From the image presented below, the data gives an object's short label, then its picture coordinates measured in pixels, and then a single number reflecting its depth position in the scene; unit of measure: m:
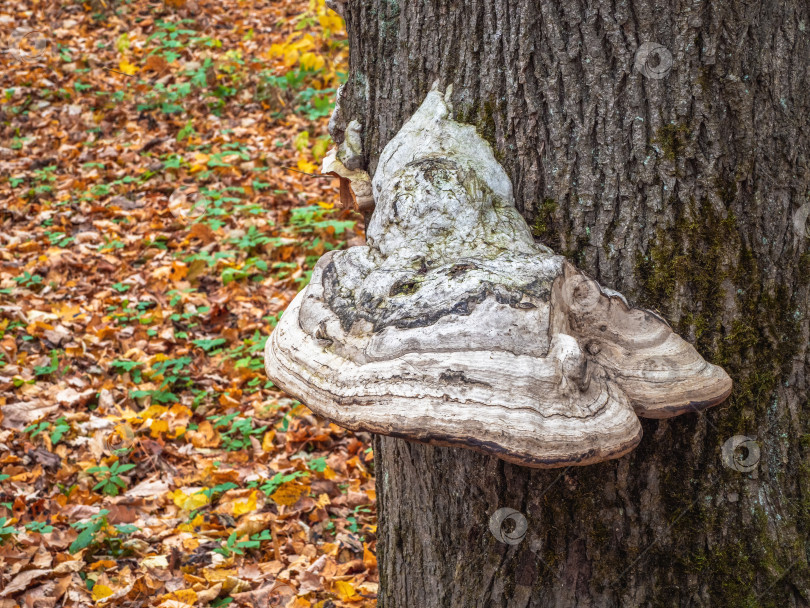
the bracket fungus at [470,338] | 1.58
